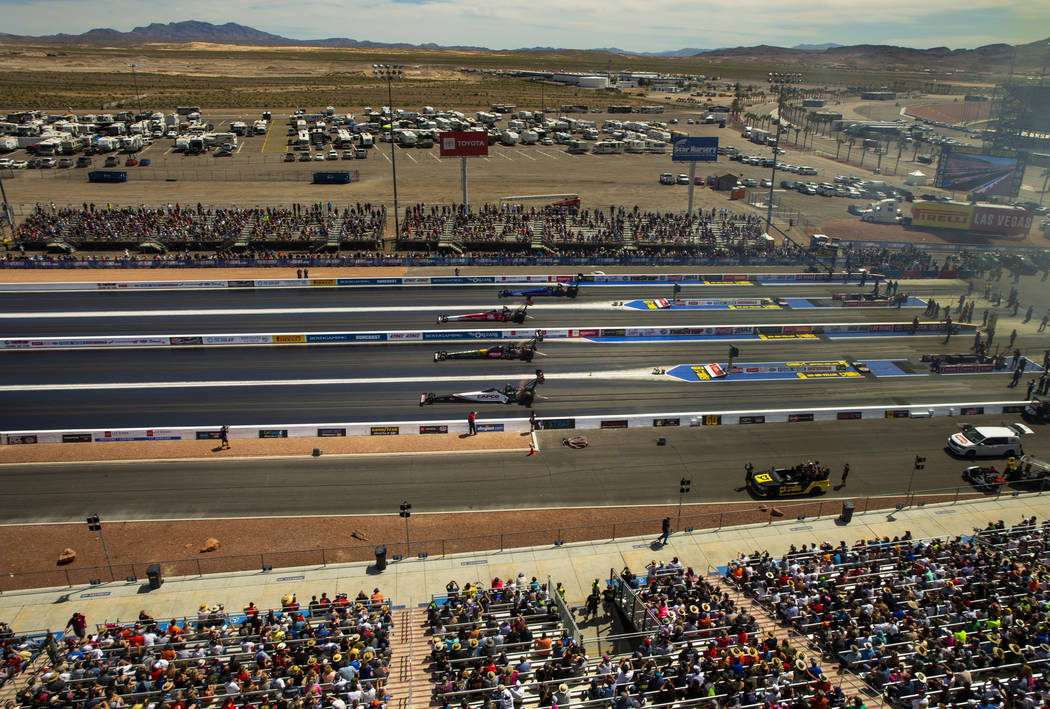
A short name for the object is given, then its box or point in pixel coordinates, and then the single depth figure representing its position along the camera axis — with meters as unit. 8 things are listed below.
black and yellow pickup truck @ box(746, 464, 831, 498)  26.42
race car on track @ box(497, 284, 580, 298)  47.34
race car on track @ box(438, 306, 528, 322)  42.59
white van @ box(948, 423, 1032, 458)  29.42
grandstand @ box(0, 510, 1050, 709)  15.00
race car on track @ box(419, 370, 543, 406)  33.06
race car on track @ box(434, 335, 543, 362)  37.62
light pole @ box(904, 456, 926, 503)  26.56
